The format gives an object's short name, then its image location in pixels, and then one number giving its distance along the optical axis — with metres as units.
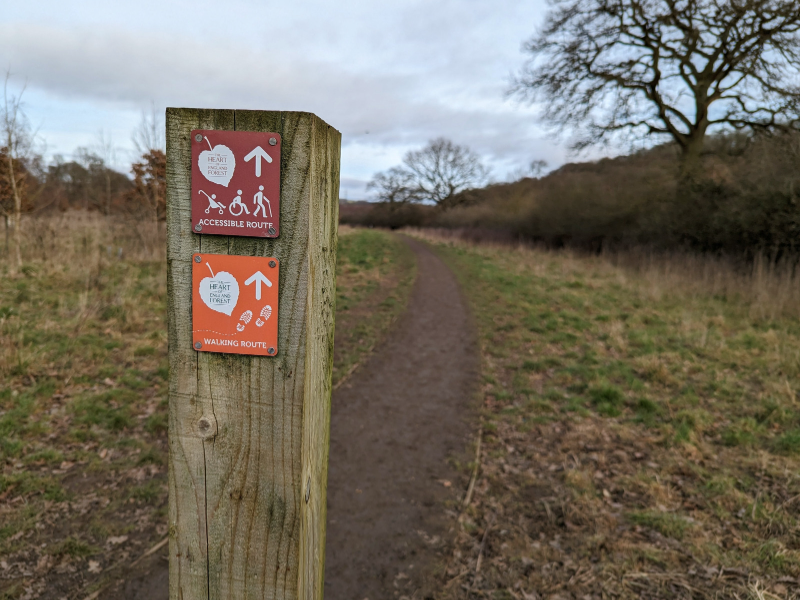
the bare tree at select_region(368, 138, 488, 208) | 56.69
